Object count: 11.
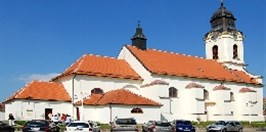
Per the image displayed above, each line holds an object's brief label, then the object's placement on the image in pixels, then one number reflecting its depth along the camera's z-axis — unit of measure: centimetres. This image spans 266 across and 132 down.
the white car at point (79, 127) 2797
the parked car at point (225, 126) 4031
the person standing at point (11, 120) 4164
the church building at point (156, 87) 4734
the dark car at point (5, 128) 3324
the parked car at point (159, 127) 3534
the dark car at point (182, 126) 3835
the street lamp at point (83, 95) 4944
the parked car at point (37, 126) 2900
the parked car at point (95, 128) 3394
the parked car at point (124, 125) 3347
